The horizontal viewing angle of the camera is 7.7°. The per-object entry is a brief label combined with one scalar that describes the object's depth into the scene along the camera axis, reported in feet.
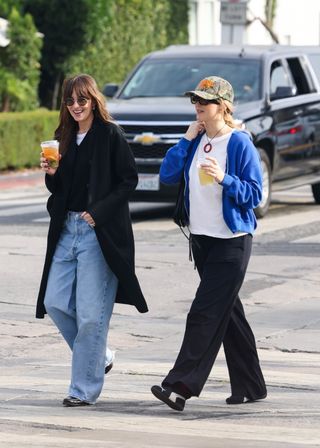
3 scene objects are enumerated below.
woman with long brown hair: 38.96
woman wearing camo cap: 38.10
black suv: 86.08
